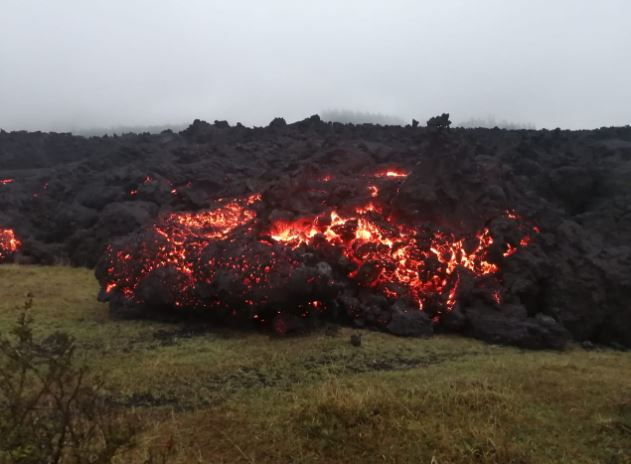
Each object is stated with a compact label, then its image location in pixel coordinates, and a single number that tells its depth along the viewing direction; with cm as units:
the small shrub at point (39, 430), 441
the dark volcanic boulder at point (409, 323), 1313
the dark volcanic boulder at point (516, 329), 1298
